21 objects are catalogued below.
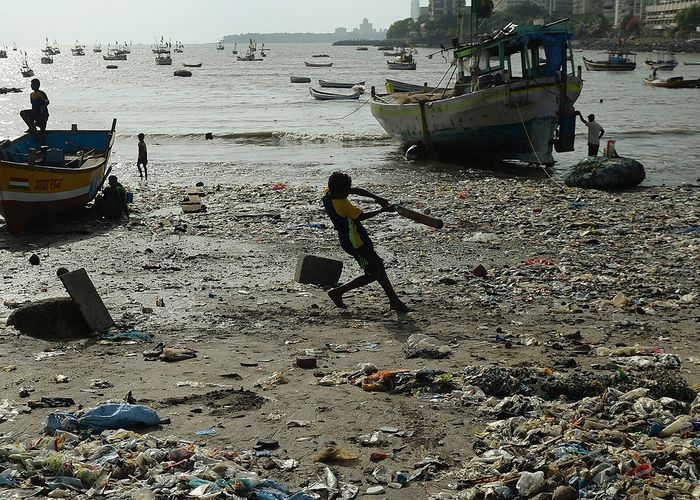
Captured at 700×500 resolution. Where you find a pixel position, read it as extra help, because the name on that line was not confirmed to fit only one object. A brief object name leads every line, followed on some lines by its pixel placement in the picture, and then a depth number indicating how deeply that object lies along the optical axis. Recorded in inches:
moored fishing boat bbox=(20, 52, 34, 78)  3709.9
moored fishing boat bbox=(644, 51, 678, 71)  2778.1
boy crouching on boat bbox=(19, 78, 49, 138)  630.5
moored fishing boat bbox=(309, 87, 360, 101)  2027.2
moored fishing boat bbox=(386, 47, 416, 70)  3518.7
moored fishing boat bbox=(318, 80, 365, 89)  2261.3
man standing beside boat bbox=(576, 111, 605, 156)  779.4
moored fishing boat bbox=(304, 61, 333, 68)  4121.6
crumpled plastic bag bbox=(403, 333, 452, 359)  264.5
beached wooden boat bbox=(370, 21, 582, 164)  774.5
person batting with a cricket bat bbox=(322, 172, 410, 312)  309.6
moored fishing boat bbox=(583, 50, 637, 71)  2890.0
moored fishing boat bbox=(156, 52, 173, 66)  4574.3
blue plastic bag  205.9
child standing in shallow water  777.4
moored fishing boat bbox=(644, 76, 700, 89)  2093.9
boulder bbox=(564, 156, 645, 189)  642.8
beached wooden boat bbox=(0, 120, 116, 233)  502.3
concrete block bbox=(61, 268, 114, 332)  294.0
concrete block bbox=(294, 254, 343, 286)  367.2
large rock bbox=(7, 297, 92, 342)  299.9
